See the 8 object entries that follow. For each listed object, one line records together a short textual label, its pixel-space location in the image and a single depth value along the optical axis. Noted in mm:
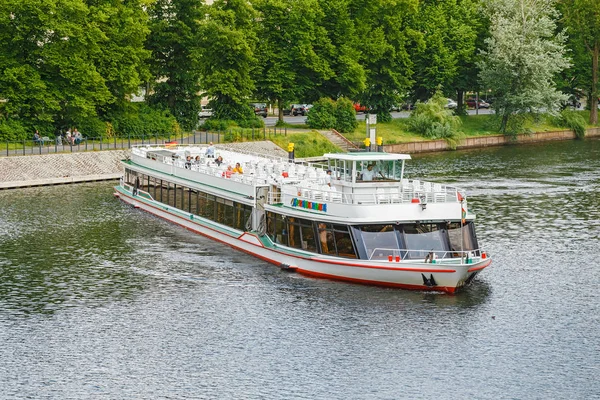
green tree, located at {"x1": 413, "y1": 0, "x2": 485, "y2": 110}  118750
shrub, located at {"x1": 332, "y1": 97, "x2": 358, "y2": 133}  106750
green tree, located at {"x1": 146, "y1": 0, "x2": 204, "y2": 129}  100375
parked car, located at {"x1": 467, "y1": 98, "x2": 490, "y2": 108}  144250
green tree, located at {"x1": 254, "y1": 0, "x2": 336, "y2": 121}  106500
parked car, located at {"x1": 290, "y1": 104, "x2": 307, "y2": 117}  128000
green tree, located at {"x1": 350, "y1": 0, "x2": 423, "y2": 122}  112938
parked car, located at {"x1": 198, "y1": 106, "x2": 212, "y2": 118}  116188
